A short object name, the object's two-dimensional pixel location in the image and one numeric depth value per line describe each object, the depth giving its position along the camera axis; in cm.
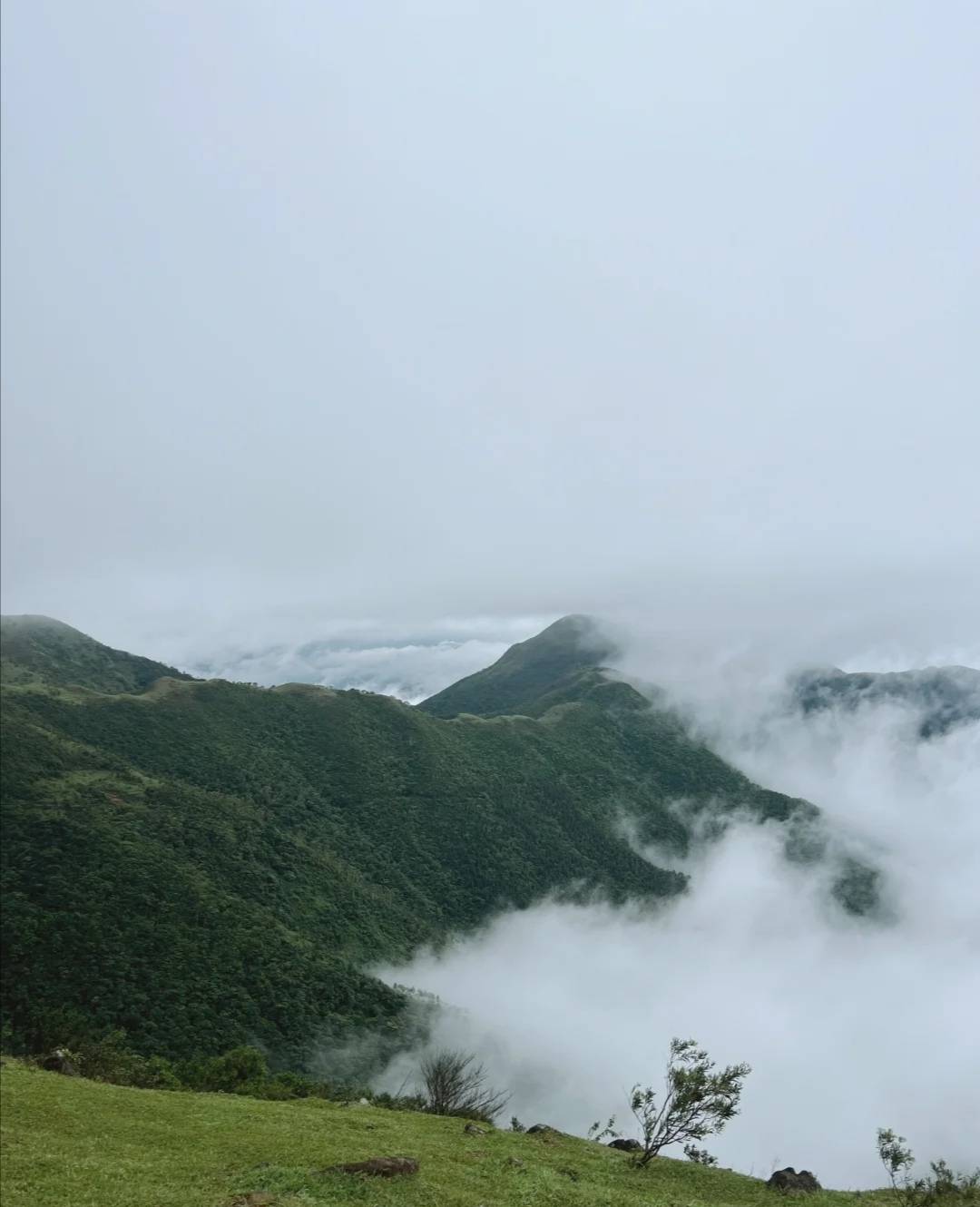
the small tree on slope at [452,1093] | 6412
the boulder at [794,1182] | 4275
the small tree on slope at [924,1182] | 3597
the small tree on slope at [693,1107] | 4312
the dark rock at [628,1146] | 4784
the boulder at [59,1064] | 5000
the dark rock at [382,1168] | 2972
